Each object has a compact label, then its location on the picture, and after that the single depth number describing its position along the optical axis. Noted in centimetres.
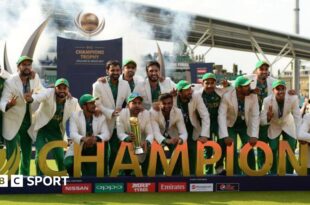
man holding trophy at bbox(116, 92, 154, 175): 578
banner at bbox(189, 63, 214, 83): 1865
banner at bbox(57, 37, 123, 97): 1177
